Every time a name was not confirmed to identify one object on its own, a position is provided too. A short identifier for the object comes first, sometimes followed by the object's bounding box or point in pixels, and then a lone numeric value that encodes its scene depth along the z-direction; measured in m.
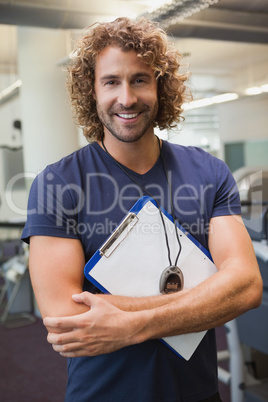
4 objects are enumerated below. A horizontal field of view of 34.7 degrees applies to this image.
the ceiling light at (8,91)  6.79
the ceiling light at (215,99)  7.11
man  1.02
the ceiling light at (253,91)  7.18
